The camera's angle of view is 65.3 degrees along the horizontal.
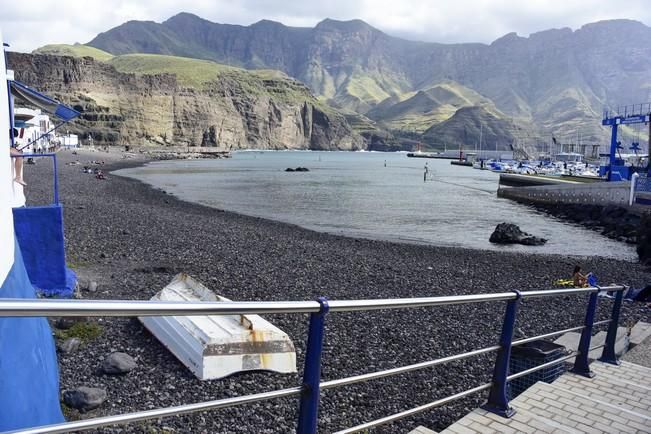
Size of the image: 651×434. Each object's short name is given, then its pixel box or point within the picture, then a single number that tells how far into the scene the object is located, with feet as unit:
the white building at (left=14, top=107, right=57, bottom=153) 184.24
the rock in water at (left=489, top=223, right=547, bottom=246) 95.91
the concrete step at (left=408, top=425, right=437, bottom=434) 14.87
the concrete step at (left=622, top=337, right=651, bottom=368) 24.78
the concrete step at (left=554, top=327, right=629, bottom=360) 26.48
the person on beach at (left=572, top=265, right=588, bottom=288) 51.68
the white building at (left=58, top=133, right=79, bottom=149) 372.52
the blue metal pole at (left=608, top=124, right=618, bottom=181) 185.29
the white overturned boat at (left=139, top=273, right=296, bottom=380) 24.93
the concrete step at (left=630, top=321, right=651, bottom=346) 28.66
